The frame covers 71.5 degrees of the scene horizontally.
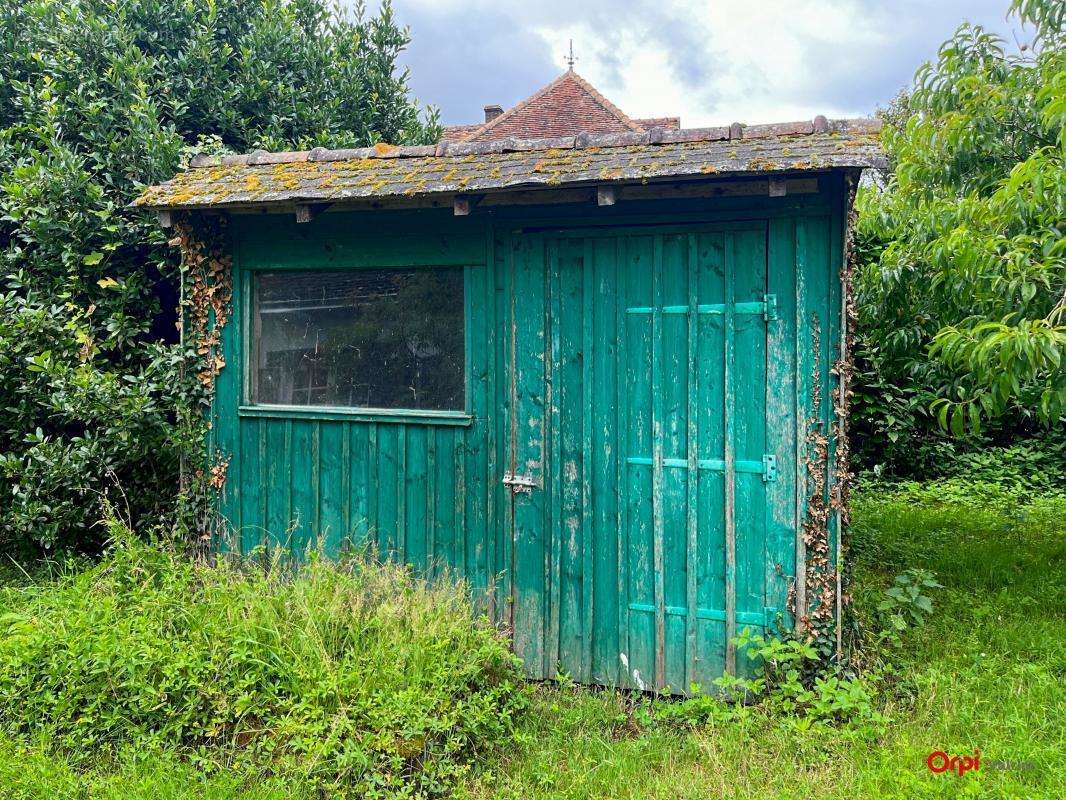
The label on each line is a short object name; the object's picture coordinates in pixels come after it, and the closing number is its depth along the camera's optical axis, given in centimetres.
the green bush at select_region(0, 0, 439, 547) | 561
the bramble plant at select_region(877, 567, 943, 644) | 481
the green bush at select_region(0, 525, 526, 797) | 356
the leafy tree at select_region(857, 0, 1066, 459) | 385
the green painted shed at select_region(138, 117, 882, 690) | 421
